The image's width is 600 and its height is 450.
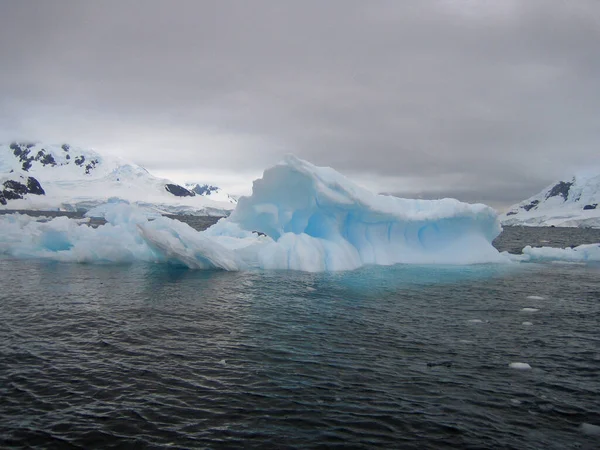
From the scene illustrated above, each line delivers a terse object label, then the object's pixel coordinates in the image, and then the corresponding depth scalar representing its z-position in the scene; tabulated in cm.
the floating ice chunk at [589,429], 723
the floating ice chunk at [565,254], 3766
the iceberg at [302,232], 2642
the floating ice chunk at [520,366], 1013
